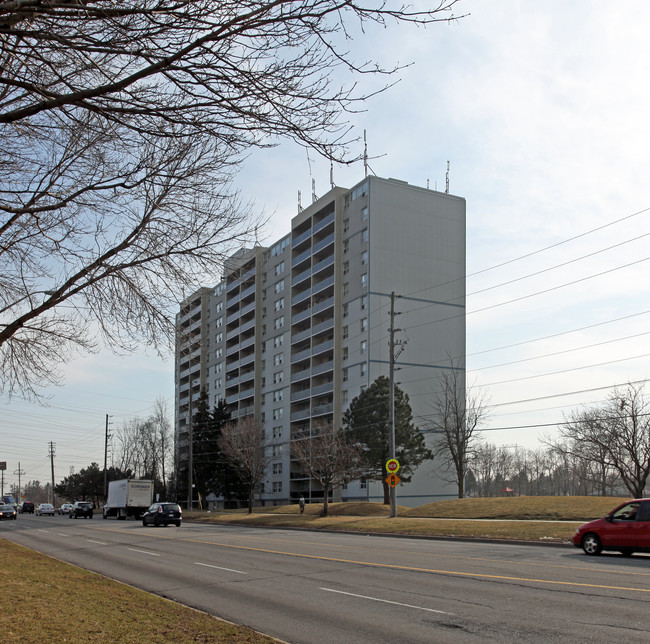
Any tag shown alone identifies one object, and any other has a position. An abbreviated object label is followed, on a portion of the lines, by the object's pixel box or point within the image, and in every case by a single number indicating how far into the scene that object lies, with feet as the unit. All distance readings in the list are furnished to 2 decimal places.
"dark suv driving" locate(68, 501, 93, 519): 211.61
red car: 58.95
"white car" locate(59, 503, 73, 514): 251.27
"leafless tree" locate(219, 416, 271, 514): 193.67
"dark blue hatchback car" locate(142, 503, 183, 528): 133.18
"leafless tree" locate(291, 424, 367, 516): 156.76
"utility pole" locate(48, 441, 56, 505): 364.07
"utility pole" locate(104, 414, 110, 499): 291.99
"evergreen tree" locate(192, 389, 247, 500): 263.49
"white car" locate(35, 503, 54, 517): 262.26
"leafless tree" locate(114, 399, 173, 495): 328.49
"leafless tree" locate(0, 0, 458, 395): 19.51
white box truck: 188.24
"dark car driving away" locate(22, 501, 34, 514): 286.46
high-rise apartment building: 222.89
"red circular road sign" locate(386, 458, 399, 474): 118.52
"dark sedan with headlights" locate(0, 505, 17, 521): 194.73
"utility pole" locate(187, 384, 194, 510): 201.87
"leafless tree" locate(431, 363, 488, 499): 190.72
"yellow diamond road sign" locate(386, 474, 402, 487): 121.80
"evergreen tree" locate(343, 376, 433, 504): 173.78
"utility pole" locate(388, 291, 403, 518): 128.57
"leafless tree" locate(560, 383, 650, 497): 165.27
